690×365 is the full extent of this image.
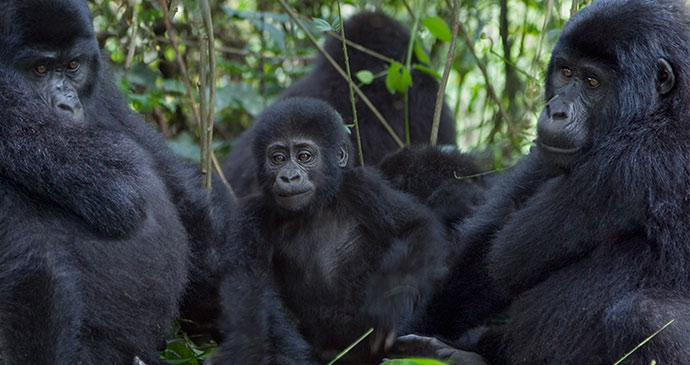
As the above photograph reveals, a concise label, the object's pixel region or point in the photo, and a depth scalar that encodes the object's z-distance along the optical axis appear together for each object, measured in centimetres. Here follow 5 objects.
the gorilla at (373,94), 1159
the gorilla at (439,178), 876
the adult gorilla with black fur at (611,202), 593
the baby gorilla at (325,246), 730
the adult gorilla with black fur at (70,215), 595
